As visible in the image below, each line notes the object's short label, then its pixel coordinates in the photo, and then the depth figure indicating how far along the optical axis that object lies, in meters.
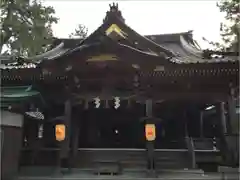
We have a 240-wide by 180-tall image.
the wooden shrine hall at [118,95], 9.73
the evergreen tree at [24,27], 21.88
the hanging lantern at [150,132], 9.34
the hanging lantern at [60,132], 9.78
